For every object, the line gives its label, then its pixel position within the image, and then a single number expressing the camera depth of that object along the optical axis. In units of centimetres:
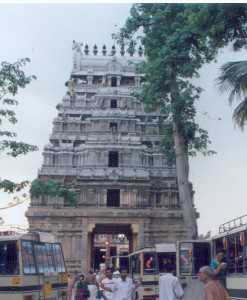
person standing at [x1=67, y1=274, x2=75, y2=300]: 1922
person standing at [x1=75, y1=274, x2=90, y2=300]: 1770
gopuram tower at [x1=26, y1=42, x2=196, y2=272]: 4722
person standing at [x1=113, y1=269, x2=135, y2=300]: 1652
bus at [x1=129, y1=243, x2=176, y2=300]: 2548
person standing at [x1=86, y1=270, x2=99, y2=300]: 1898
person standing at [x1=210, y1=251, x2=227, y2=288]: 1272
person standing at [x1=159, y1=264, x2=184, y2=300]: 1464
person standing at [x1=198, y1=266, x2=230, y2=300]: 905
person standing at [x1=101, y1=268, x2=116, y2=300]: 1727
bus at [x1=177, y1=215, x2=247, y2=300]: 1474
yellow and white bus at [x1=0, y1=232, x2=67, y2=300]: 1513
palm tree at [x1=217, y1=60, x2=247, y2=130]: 1591
